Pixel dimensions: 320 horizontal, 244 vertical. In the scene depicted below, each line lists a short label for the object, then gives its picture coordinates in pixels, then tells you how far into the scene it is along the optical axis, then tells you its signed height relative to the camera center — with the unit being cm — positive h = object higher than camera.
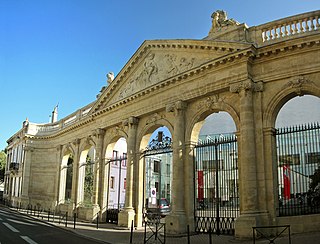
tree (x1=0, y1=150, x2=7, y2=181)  5103 +288
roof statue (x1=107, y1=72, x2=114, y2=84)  2464 +803
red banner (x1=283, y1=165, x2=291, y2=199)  1386 -3
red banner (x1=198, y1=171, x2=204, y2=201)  1711 -5
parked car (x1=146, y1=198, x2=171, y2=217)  2302 -173
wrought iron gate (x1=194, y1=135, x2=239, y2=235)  1389 -128
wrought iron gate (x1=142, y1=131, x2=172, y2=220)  1803 +123
